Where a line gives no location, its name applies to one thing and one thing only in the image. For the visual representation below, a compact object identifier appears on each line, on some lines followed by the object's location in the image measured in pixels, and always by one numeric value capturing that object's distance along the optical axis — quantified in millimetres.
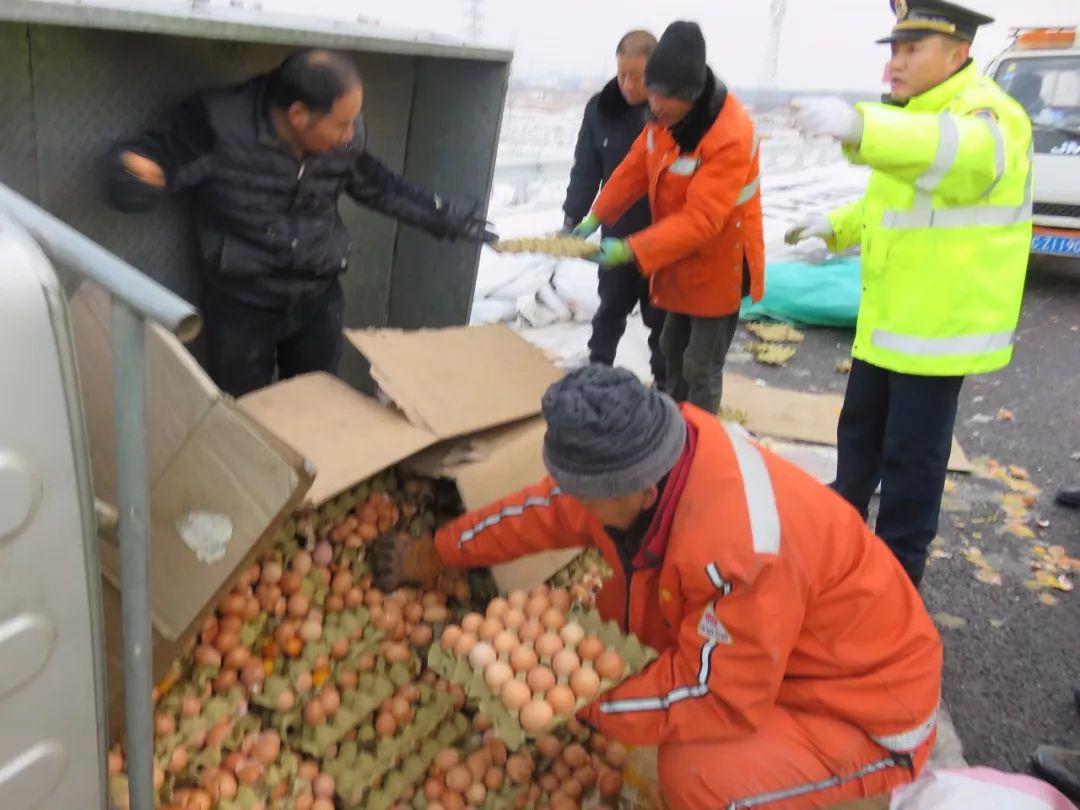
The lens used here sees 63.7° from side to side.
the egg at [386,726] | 2238
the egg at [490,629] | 1900
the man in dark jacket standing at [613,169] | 4102
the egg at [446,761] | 2221
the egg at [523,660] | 1794
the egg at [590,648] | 1813
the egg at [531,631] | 1882
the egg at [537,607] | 1962
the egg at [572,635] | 1849
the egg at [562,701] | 1724
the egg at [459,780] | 2166
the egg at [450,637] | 1897
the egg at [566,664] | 1778
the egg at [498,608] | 1964
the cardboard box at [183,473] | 1537
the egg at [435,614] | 2492
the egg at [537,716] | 1705
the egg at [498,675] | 1774
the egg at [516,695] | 1740
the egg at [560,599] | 2014
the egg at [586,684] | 1740
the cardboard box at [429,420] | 2408
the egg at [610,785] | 2195
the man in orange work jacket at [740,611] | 1604
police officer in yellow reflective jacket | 2383
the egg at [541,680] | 1753
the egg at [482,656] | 1821
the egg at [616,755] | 2258
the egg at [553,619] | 1912
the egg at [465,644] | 1874
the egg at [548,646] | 1826
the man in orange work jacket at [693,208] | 3115
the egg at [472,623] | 1935
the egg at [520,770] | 2184
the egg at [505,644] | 1844
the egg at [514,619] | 1927
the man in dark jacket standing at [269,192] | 2447
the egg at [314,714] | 2203
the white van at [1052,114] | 7754
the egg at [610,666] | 1780
